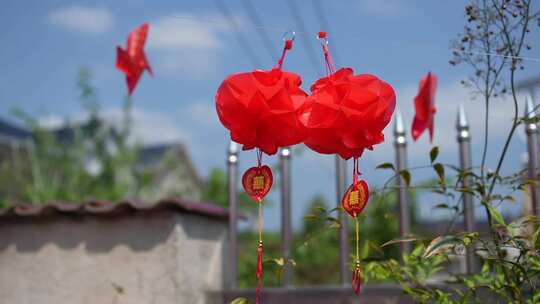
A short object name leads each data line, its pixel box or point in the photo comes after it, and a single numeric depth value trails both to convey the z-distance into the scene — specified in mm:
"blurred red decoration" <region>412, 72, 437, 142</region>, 2979
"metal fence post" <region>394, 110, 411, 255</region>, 3027
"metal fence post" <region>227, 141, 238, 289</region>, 3275
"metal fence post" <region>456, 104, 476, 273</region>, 2854
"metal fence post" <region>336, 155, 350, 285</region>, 3033
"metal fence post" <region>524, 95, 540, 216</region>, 2863
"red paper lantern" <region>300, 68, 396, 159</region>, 1776
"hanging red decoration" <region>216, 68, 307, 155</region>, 1765
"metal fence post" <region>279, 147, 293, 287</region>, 3146
